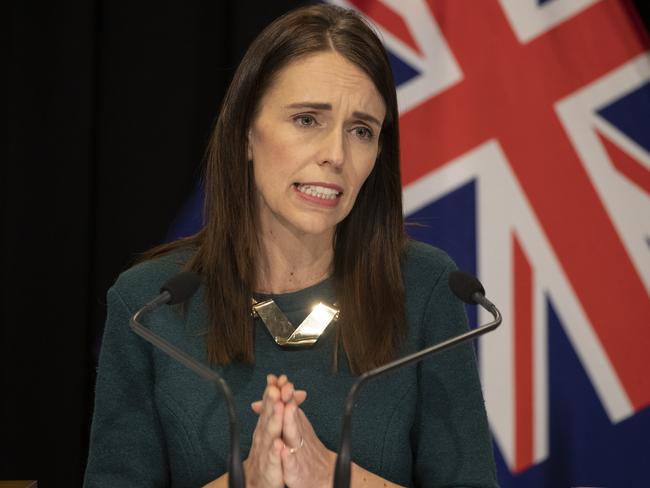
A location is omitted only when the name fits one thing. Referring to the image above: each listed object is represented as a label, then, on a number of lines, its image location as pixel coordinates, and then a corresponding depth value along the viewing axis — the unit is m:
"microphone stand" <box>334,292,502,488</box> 3.17
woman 3.42
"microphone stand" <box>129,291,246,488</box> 3.17
